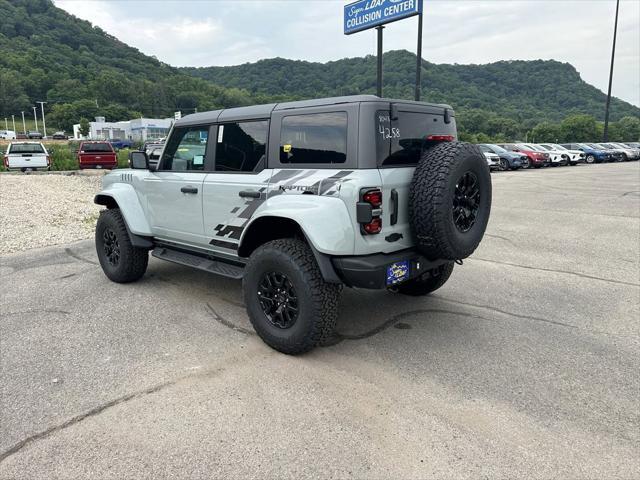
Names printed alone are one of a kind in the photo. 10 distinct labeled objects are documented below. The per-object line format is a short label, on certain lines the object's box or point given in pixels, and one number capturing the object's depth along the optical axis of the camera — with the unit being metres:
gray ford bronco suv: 3.28
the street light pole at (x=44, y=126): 107.01
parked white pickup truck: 19.14
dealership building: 86.12
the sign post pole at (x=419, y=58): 14.23
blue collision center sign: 14.63
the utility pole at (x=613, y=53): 36.38
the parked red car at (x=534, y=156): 26.53
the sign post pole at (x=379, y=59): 14.39
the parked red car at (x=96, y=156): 20.58
